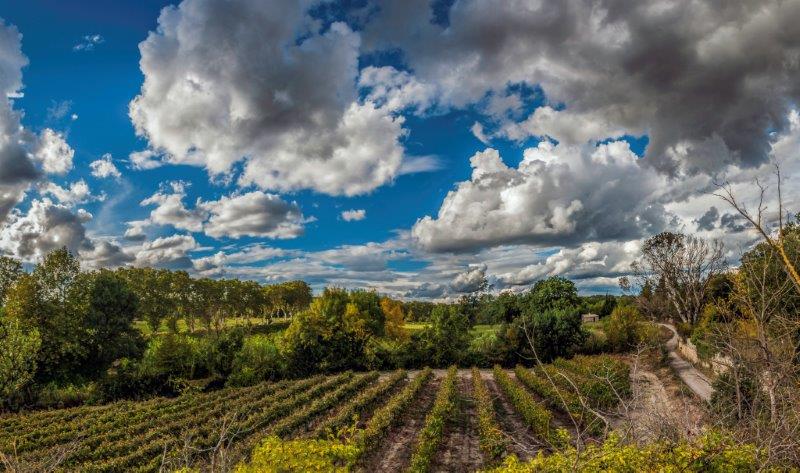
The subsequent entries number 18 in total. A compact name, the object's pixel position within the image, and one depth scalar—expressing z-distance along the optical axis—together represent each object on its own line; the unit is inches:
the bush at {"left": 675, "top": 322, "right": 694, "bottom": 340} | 1540.4
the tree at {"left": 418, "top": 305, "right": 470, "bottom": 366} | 1551.4
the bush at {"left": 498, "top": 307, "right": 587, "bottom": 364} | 1534.2
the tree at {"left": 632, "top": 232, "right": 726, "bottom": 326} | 1704.0
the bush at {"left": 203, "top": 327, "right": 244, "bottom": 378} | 1350.9
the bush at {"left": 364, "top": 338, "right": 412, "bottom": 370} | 1508.4
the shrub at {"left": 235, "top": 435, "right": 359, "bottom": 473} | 258.8
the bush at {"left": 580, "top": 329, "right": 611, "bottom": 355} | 1583.4
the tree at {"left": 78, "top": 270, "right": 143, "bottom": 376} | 1456.7
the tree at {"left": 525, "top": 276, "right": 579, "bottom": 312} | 1846.7
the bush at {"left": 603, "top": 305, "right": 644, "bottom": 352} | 1560.0
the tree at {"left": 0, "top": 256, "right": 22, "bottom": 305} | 1632.6
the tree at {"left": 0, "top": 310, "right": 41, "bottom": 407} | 1033.5
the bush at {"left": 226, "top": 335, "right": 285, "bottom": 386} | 1290.6
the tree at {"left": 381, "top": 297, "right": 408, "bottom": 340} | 2128.4
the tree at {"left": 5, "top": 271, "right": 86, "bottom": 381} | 1342.3
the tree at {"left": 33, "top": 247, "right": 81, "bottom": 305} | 1419.8
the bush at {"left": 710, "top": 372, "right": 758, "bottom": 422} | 610.2
